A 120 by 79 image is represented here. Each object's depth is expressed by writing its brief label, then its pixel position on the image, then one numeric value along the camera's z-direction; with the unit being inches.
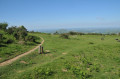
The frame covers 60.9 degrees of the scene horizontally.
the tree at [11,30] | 1317.7
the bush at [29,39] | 1089.7
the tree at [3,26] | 1400.6
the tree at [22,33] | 1164.3
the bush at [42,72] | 354.2
